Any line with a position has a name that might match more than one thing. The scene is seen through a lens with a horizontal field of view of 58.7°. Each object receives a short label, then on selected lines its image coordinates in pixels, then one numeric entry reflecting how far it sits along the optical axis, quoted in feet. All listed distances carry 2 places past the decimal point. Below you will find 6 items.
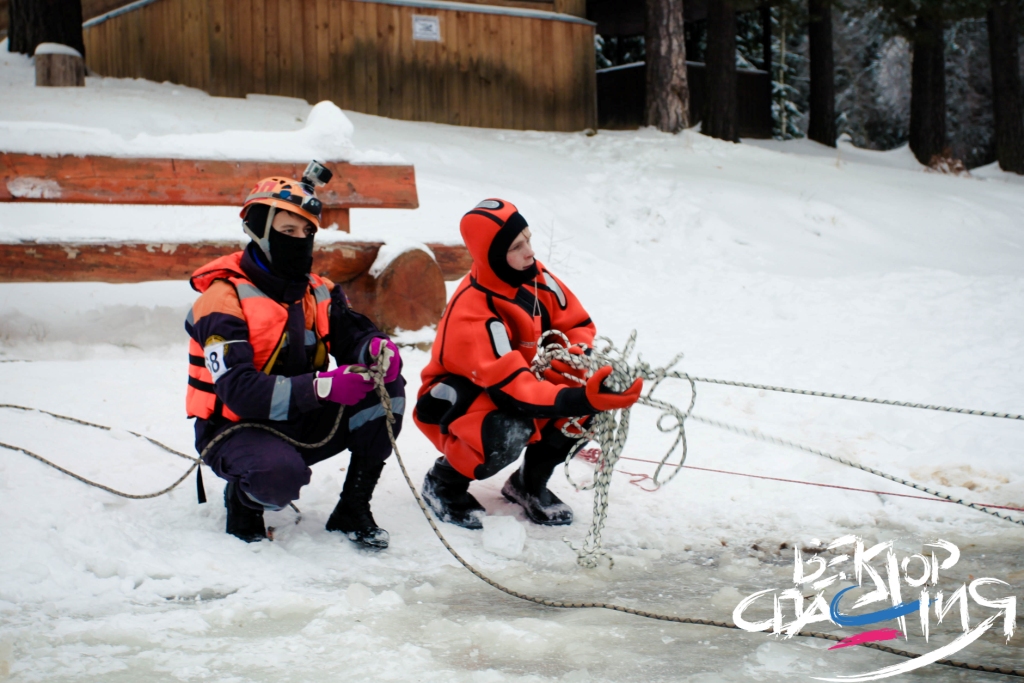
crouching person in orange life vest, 10.75
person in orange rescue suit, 11.60
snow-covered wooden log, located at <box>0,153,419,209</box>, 18.49
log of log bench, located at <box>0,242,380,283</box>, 18.30
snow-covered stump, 34.78
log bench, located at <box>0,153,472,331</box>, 18.37
